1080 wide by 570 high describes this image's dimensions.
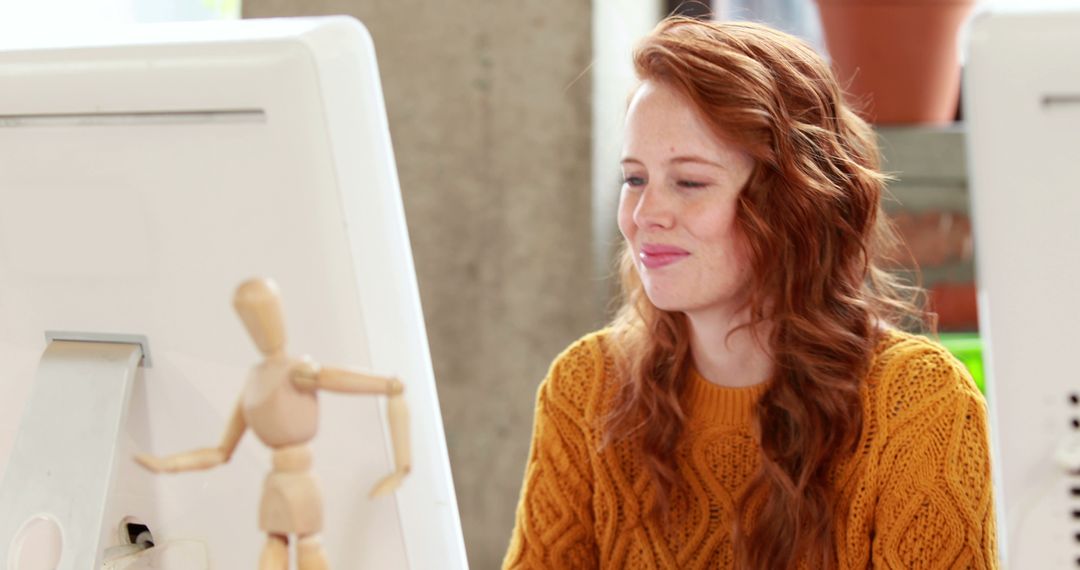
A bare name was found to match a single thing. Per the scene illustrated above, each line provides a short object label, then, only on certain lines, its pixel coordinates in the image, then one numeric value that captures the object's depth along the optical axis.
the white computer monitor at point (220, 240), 1.59
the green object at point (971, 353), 2.83
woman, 1.90
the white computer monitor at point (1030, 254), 1.56
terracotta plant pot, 3.15
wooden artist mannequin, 1.55
